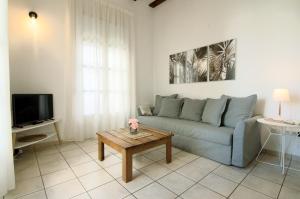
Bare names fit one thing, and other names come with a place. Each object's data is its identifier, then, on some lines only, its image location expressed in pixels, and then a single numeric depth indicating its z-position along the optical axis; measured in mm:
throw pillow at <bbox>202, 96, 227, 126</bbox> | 2568
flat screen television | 2363
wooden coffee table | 1764
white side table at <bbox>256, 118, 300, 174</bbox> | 1927
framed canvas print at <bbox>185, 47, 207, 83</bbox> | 3295
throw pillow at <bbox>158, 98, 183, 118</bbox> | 3314
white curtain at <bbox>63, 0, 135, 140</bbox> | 3053
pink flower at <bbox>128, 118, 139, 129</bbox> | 2201
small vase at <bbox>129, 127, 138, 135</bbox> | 2236
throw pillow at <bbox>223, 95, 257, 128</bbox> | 2407
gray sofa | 2039
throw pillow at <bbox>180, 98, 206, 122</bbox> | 2966
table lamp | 2080
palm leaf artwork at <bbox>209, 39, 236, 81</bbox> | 2873
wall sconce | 2641
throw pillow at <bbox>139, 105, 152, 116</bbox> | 3623
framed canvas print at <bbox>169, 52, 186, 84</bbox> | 3719
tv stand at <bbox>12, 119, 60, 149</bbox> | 2191
